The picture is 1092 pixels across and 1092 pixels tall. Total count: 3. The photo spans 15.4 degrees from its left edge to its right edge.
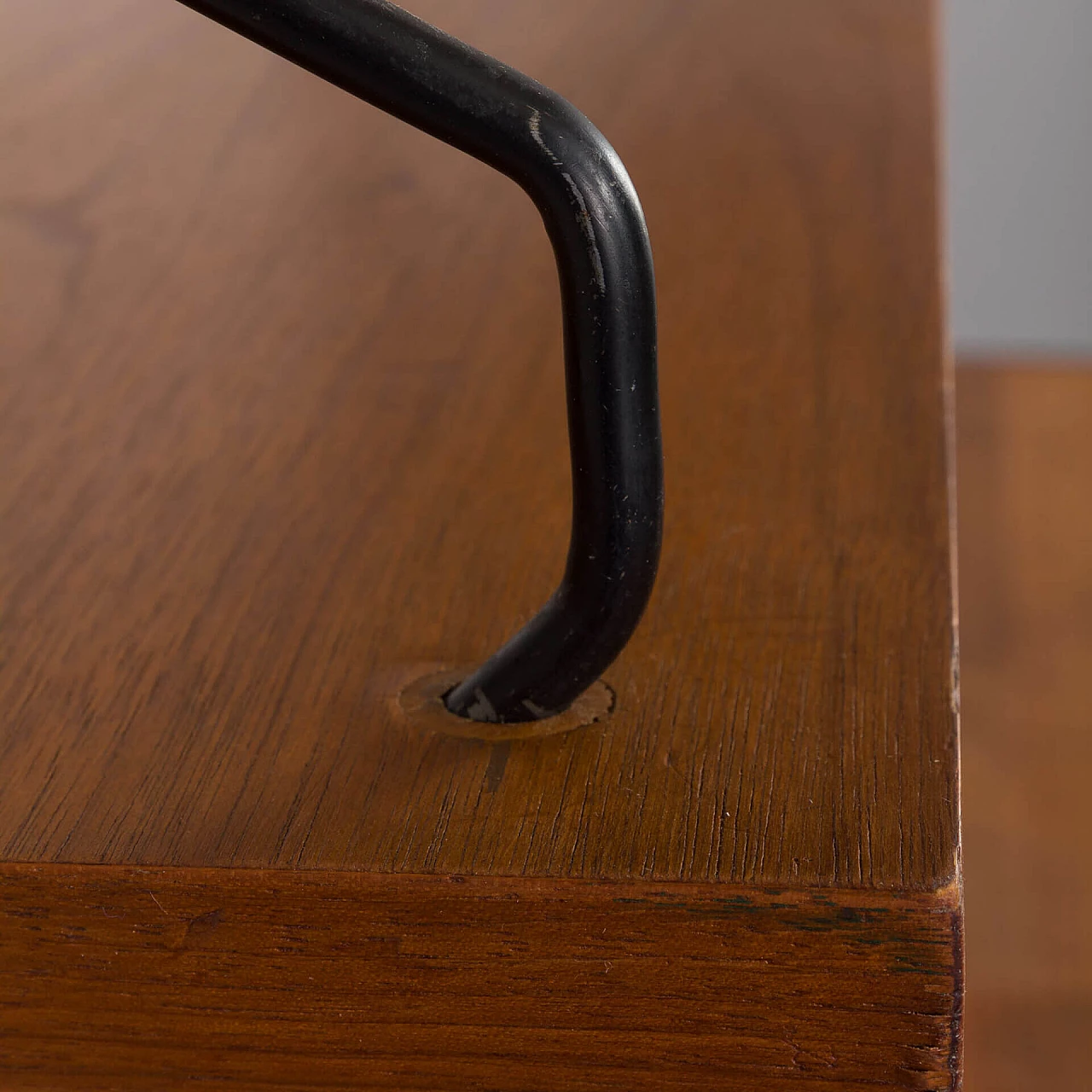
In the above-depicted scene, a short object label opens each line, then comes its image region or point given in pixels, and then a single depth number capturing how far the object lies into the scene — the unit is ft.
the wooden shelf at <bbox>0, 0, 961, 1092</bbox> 1.67
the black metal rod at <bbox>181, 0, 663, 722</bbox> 1.63
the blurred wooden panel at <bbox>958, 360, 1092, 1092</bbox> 2.77
